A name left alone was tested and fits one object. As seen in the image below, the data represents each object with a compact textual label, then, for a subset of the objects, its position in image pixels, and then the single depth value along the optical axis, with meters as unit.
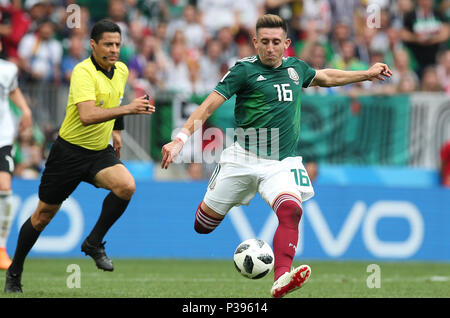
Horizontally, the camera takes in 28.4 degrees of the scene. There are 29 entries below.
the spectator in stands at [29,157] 13.43
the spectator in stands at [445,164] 14.54
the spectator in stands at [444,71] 15.98
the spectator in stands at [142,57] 14.57
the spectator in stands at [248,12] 16.11
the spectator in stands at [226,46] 15.45
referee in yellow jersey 8.27
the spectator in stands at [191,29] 15.80
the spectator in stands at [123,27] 14.77
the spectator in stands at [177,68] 14.86
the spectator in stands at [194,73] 14.88
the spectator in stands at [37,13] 14.55
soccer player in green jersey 7.69
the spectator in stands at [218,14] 16.19
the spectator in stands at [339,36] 15.72
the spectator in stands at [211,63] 15.18
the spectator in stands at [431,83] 15.34
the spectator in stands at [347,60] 15.15
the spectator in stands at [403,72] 15.47
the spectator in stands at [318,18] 15.96
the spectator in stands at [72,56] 14.01
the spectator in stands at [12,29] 14.38
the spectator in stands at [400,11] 16.97
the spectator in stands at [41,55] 14.01
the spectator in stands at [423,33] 16.83
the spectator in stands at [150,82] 13.84
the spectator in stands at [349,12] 16.83
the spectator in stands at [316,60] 14.46
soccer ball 7.69
